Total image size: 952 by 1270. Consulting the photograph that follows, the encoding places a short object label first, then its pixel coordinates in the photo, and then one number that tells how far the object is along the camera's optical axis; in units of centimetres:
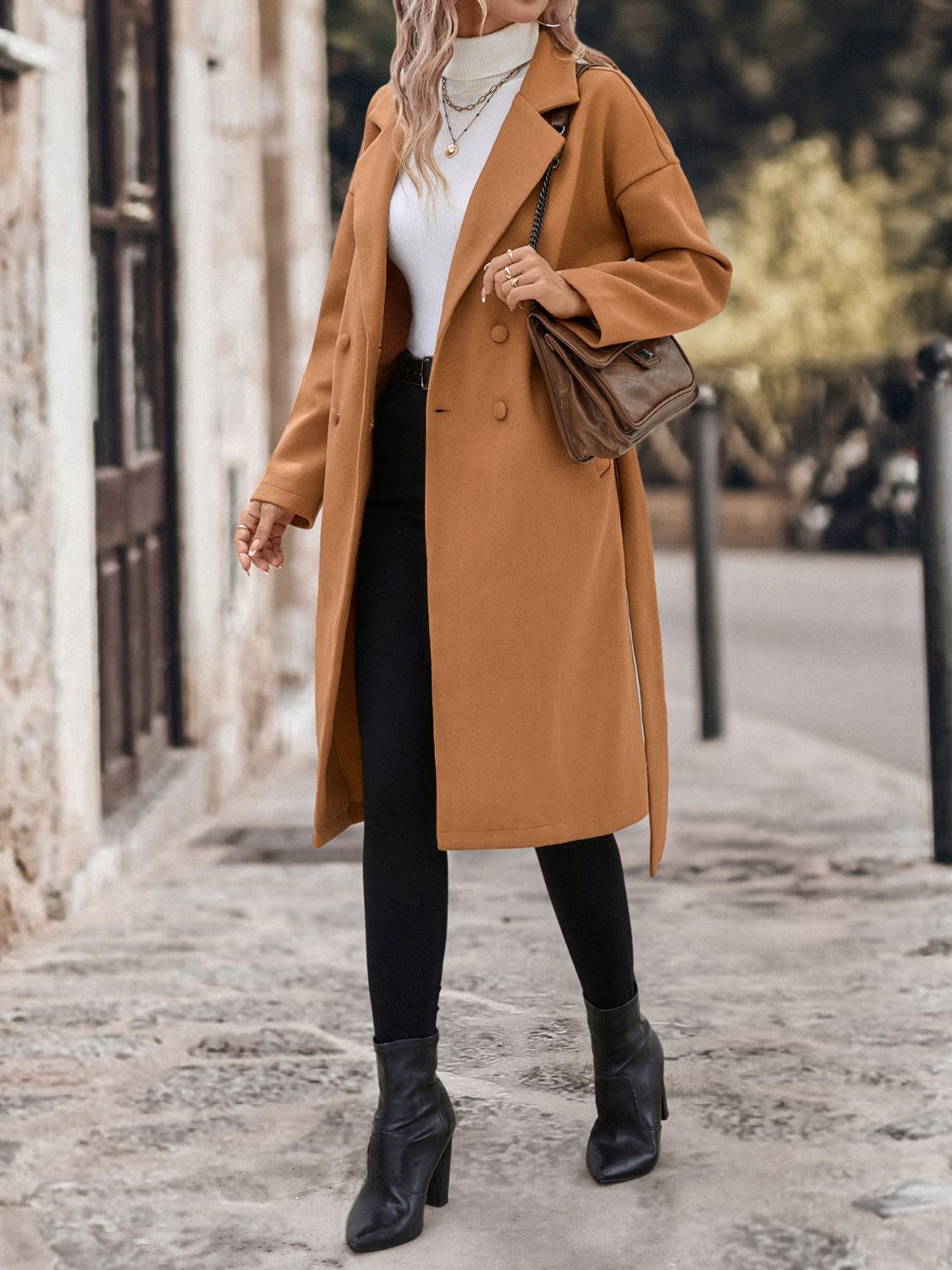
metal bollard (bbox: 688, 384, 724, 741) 720
